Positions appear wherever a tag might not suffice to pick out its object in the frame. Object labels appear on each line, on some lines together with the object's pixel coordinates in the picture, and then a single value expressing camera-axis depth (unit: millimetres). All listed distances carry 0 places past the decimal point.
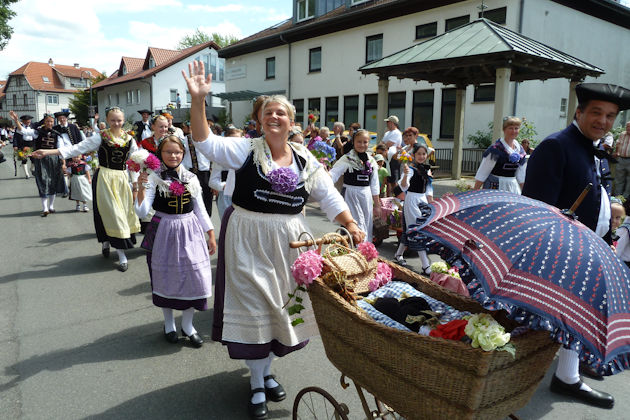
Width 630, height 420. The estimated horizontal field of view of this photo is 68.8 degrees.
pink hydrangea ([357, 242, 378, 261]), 2768
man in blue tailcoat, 3086
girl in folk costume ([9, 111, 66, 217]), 10898
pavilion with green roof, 12180
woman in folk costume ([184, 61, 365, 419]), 3014
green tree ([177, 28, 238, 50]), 65625
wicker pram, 1818
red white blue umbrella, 1758
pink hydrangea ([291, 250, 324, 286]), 2451
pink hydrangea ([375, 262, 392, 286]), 2842
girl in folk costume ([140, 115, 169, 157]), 6277
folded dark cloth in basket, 2451
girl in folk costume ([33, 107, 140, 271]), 6625
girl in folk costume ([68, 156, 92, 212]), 10945
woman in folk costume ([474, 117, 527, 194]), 6516
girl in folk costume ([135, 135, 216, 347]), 4199
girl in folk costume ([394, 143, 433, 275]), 6898
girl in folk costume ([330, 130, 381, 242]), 6305
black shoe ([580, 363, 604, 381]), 3867
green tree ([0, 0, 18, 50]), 29766
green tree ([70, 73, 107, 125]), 57250
